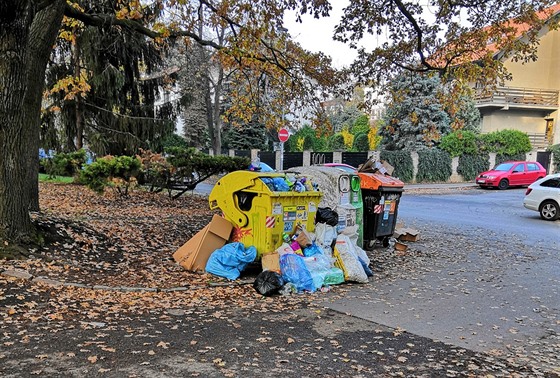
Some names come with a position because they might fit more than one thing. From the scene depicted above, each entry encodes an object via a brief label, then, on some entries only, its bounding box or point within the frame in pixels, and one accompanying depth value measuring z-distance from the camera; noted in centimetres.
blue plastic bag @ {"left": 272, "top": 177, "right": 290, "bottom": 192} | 669
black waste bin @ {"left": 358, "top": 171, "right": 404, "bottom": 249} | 861
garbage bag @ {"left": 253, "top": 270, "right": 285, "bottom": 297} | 562
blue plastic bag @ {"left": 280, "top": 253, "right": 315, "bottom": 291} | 584
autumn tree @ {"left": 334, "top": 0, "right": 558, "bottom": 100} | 949
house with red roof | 3259
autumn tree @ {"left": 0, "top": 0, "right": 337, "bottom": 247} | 583
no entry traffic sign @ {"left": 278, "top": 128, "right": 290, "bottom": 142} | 1752
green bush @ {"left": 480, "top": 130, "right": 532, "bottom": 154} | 2920
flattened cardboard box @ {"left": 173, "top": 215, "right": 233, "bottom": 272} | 643
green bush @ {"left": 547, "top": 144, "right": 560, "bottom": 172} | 3067
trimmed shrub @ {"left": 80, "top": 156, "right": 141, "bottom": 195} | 1064
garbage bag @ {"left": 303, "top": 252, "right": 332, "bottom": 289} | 600
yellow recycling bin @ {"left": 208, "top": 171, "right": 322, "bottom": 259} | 636
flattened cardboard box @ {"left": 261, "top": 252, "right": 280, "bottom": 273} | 595
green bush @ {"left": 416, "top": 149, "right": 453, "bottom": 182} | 2748
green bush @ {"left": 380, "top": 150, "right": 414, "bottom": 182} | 2673
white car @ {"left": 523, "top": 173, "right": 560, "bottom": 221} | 1375
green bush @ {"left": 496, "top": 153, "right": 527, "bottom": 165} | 2939
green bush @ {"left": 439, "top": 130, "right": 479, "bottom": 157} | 2823
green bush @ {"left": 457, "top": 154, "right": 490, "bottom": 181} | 2853
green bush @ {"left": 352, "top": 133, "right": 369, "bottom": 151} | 3658
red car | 2406
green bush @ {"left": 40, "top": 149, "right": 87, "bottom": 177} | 1541
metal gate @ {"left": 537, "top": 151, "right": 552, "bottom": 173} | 3088
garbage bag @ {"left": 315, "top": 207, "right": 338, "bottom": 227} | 709
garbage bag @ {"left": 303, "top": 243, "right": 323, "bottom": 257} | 644
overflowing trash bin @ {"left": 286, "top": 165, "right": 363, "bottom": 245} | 776
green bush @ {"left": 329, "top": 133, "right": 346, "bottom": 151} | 4125
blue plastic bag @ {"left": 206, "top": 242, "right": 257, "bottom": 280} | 625
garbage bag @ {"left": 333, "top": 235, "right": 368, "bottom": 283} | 632
